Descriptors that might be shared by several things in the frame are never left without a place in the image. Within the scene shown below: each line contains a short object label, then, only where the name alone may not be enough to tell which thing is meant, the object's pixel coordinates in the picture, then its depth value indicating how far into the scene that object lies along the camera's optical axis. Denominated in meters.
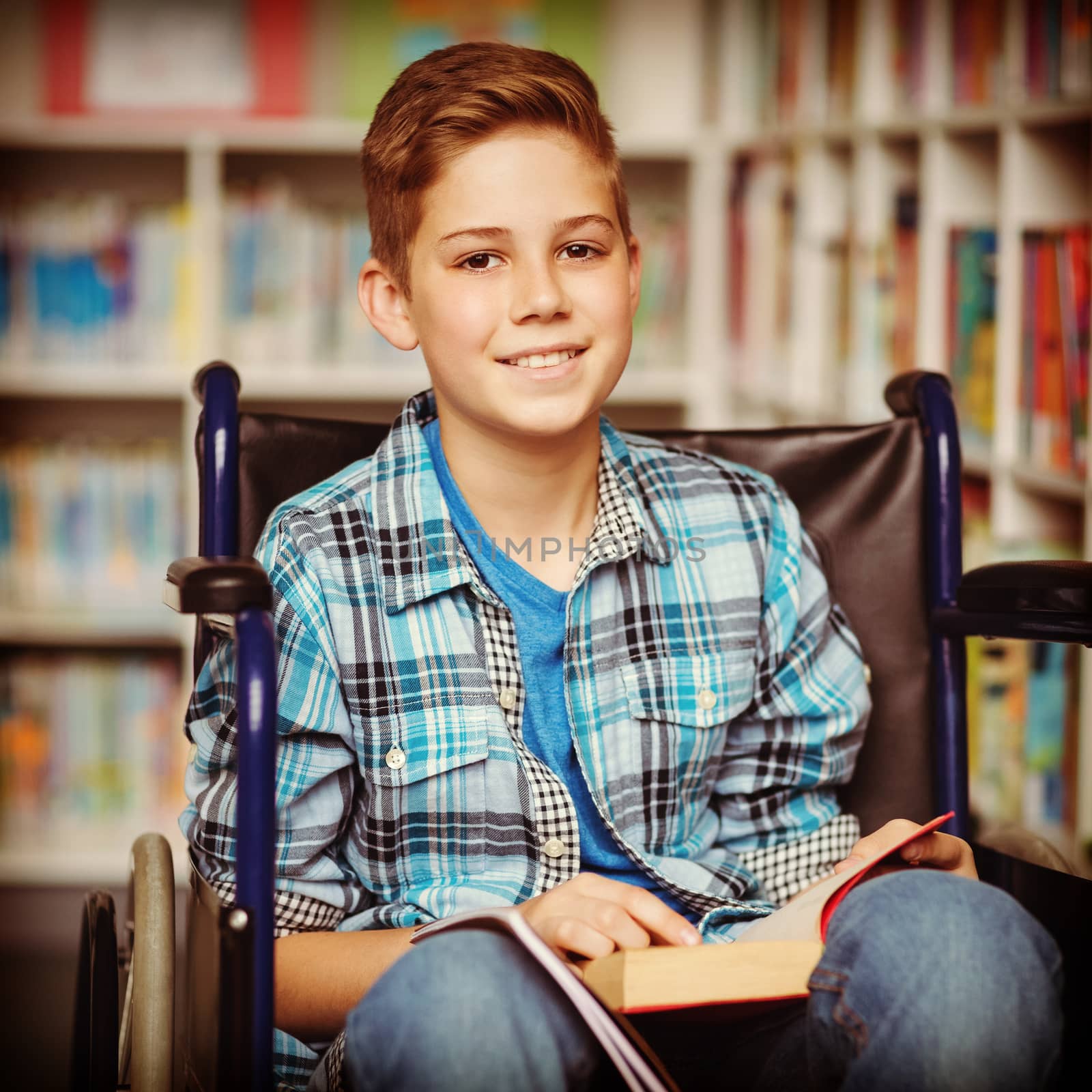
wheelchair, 1.69
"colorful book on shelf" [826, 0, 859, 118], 2.80
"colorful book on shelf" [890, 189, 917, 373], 2.62
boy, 1.84
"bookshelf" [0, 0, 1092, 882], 2.43
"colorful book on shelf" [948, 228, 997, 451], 2.46
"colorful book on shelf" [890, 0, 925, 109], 2.57
